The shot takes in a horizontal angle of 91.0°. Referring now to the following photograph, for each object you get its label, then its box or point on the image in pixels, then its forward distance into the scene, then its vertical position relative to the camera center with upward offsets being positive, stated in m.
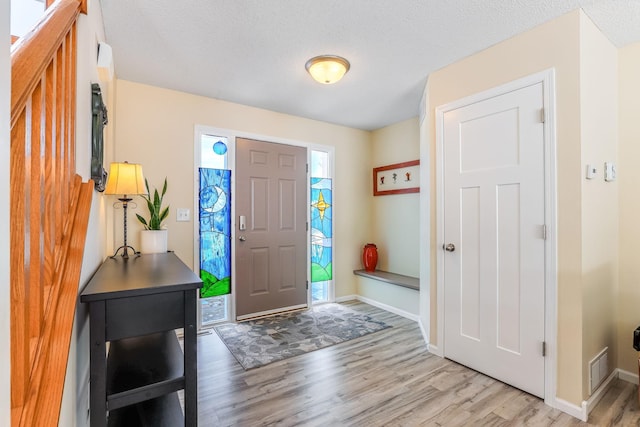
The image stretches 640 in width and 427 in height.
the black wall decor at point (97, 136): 1.66 +0.44
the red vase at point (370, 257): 4.18 -0.57
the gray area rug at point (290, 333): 2.60 -1.14
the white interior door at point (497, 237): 1.98 -0.16
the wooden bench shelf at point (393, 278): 3.45 -0.76
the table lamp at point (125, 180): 2.24 +0.26
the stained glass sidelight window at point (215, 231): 3.20 -0.17
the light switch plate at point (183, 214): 3.05 +0.01
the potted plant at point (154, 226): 2.67 -0.09
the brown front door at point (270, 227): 3.41 -0.14
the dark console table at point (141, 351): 1.23 -0.53
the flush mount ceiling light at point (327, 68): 2.35 +1.13
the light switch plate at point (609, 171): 2.05 +0.28
